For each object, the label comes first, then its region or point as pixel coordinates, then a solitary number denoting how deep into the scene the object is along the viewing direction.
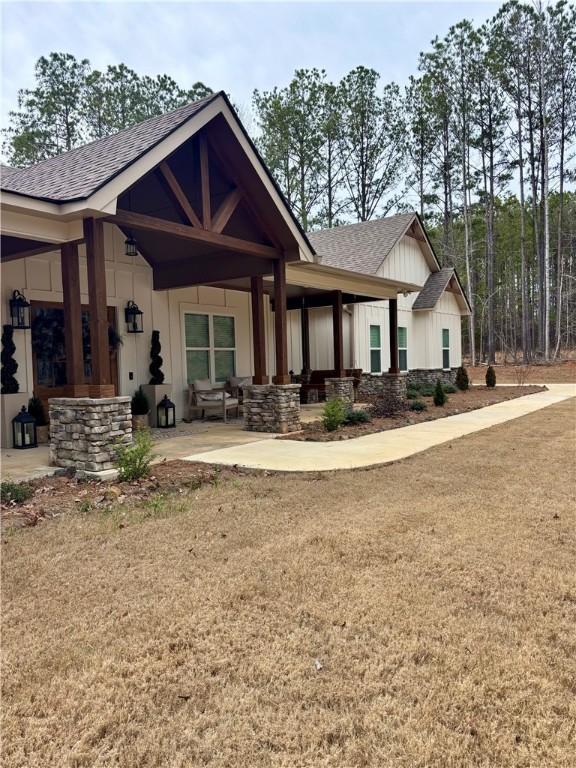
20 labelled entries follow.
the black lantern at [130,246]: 8.91
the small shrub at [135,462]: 5.95
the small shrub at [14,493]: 5.14
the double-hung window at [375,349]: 17.25
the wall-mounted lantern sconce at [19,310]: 8.27
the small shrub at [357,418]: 10.41
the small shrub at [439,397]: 13.70
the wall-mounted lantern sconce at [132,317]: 10.00
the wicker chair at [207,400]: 10.93
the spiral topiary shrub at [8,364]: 8.27
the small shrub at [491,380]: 19.78
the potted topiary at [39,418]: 8.52
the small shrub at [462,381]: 18.86
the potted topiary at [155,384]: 10.30
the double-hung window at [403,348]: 18.45
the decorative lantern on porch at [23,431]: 8.09
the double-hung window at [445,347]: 20.94
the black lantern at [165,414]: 10.16
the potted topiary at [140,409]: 9.64
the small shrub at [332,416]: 9.48
